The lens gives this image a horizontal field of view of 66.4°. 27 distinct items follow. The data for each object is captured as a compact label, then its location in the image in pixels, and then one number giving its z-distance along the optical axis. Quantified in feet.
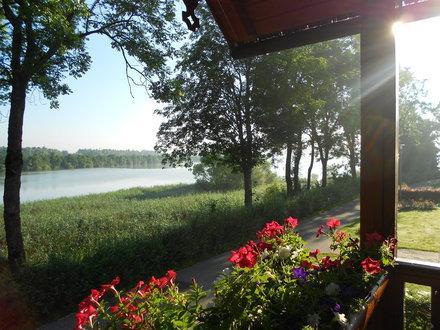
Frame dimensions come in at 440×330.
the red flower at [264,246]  9.41
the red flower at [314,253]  9.24
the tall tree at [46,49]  21.98
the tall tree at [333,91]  73.15
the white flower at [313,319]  6.29
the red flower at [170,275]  7.06
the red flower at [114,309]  5.82
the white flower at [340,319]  6.34
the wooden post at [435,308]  9.86
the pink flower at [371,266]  8.19
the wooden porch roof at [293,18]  9.29
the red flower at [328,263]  8.97
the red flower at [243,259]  6.82
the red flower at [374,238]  9.20
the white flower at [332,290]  7.40
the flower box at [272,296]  5.88
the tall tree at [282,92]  47.91
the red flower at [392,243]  9.40
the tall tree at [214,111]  47.19
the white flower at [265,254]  8.87
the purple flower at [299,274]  7.95
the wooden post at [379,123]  9.21
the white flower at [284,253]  8.86
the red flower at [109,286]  6.59
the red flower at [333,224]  10.42
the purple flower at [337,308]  6.69
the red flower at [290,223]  10.59
